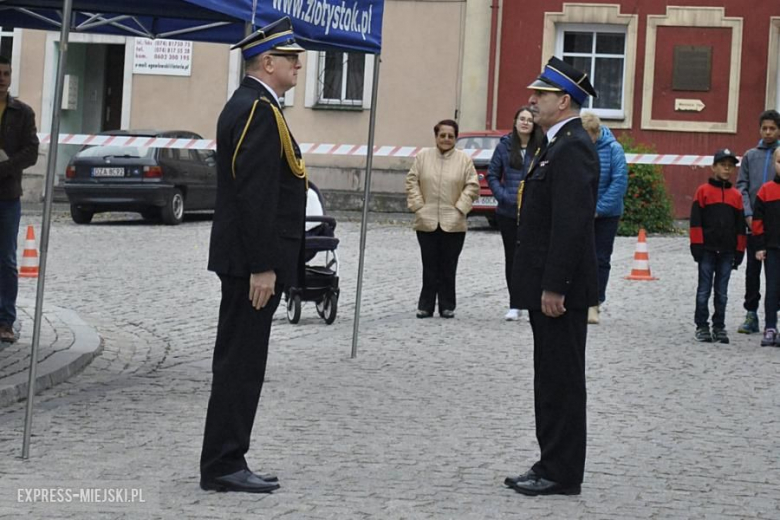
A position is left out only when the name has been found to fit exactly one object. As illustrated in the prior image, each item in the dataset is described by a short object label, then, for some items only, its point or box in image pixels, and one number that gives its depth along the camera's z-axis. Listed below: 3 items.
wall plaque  28.69
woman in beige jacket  14.09
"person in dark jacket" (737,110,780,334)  13.51
